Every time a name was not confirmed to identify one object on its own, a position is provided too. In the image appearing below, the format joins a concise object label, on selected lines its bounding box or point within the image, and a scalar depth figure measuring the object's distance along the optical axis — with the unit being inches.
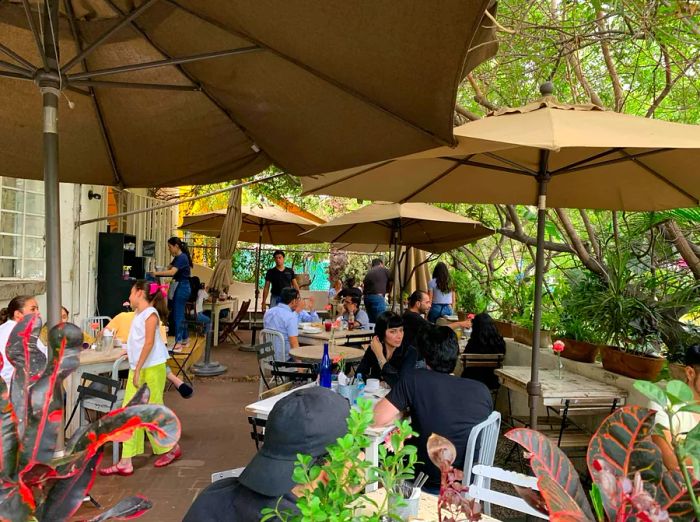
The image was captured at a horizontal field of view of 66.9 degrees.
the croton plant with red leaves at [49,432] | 32.2
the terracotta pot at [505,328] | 258.2
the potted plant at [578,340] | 187.8
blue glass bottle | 154.8
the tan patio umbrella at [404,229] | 284.8
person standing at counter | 345.7
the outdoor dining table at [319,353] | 207.0
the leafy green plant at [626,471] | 30.1
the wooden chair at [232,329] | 402.9
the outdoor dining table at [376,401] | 116.4
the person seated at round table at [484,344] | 213.3
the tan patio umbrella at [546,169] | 103.7
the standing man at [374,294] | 339.3
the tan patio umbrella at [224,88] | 68.6
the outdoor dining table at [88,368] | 180.8
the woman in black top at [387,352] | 175.0
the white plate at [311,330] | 285.5
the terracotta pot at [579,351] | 186.9
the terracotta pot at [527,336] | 227.1
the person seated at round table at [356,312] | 306.7
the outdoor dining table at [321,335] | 271.6
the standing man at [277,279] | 405.1
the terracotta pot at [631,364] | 156.0
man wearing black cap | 64.6
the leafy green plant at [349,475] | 40.2
